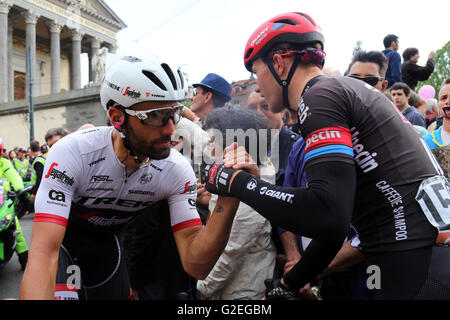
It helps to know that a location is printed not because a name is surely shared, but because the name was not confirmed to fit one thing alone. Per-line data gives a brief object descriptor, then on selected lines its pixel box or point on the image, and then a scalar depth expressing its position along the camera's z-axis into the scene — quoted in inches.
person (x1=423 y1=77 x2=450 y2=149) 125.1
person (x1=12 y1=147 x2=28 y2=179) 552.1
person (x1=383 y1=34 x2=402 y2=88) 256.1
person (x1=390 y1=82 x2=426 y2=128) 190.5
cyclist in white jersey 79.8
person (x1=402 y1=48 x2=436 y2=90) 284.4
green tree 1325.0
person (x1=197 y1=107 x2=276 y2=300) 104.7
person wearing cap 169.6
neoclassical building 1262.3
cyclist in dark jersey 54.1
